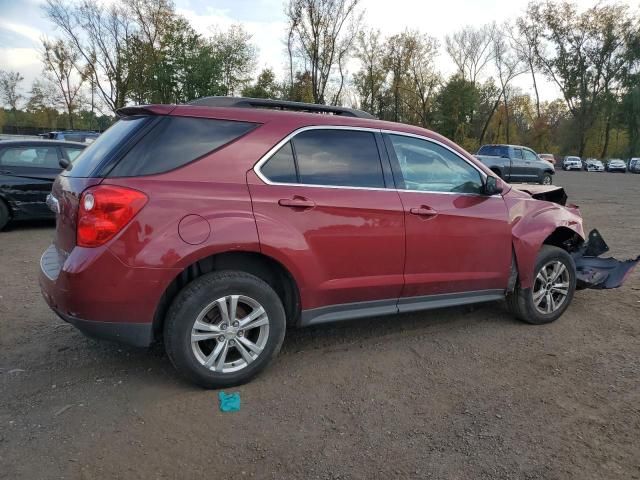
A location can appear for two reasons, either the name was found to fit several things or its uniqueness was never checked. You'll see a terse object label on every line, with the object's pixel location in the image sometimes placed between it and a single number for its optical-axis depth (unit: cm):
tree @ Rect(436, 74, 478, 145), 4831
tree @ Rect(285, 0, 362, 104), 3556
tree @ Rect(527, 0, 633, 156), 5422
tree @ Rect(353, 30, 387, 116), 4572
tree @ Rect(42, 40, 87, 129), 4228
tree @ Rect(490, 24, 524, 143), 5328
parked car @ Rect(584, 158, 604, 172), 5125
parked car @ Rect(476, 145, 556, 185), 2295
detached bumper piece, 498
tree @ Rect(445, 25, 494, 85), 5259
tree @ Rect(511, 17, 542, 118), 5650
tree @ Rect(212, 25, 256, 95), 3959
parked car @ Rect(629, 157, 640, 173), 4794
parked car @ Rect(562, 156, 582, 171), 5112
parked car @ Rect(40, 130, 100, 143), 2255
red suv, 290
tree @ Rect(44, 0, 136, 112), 3703
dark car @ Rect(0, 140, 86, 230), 851
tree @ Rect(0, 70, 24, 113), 5584
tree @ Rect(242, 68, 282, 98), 4038
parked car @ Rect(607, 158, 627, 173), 4938
